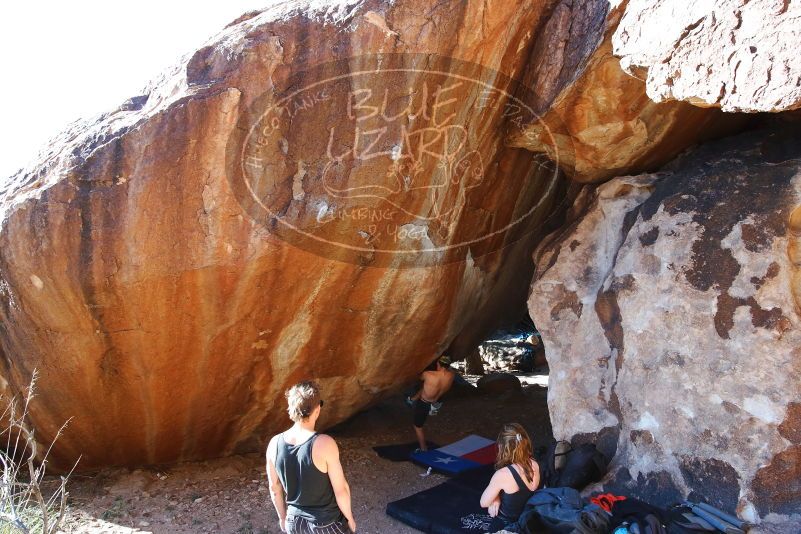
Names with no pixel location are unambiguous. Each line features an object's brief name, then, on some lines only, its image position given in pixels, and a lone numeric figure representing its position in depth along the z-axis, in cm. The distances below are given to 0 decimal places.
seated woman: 337
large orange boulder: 397
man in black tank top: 277
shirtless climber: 546
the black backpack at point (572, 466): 382
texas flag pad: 495
